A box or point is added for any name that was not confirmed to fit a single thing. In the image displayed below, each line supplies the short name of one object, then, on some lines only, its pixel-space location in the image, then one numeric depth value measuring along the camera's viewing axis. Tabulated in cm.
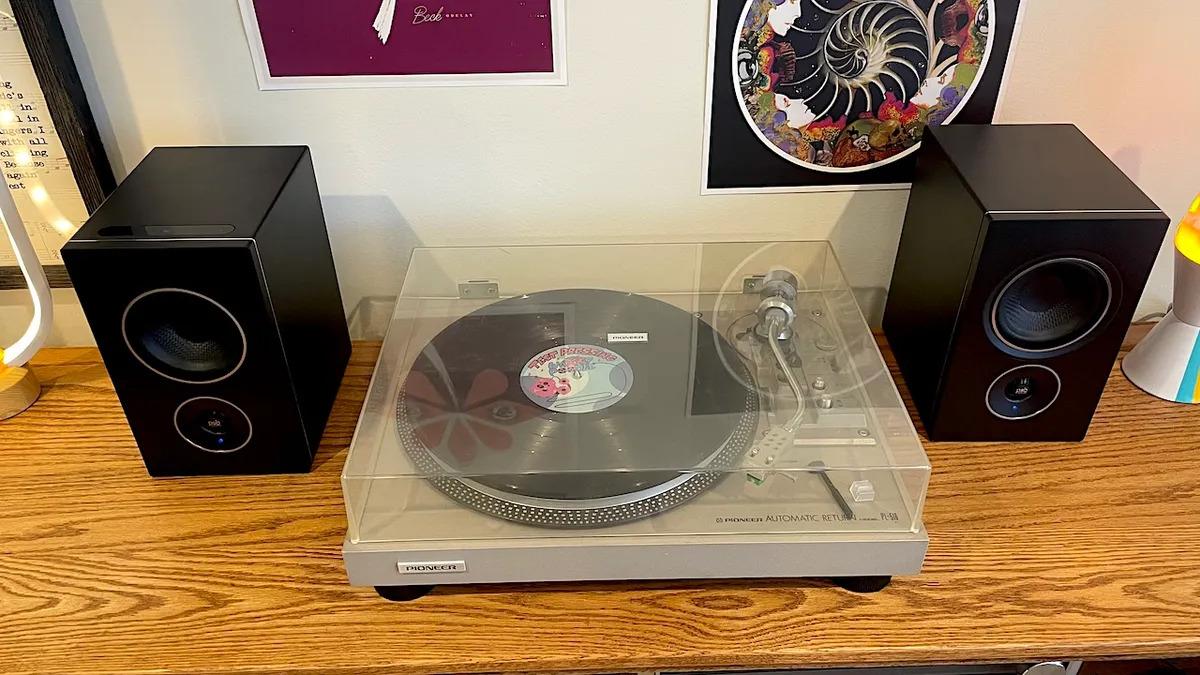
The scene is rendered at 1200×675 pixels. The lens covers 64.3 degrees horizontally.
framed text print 100
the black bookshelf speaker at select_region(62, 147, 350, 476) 87
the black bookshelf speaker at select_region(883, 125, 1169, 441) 91
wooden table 85
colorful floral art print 104
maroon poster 102
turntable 87
